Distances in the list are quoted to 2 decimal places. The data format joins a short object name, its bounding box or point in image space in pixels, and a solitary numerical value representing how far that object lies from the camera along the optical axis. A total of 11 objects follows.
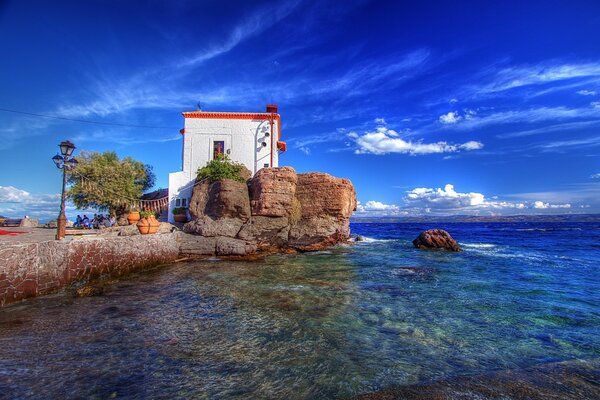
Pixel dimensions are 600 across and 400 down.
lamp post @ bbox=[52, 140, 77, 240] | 11.65
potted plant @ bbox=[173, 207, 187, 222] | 23.00
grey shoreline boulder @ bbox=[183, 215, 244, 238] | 18.91
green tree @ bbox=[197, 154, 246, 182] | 22.09
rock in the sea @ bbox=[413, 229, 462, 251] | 23.28
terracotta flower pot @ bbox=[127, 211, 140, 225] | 18.88
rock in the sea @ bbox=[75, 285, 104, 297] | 9.12
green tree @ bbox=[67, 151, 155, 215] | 23.75
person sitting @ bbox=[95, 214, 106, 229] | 23.96
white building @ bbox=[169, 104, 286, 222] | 25.56
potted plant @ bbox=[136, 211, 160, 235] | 15.70
